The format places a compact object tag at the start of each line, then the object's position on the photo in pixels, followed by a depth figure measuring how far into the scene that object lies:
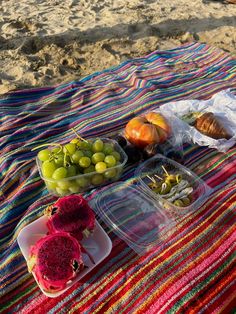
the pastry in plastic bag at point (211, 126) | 0.59
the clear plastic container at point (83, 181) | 0.46
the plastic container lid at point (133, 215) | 0.44
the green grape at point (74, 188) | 0.47
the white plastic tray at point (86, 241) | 0.40
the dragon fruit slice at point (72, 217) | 0.39
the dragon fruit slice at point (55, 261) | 0.35
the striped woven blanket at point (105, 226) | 0.39
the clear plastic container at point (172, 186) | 0.46
